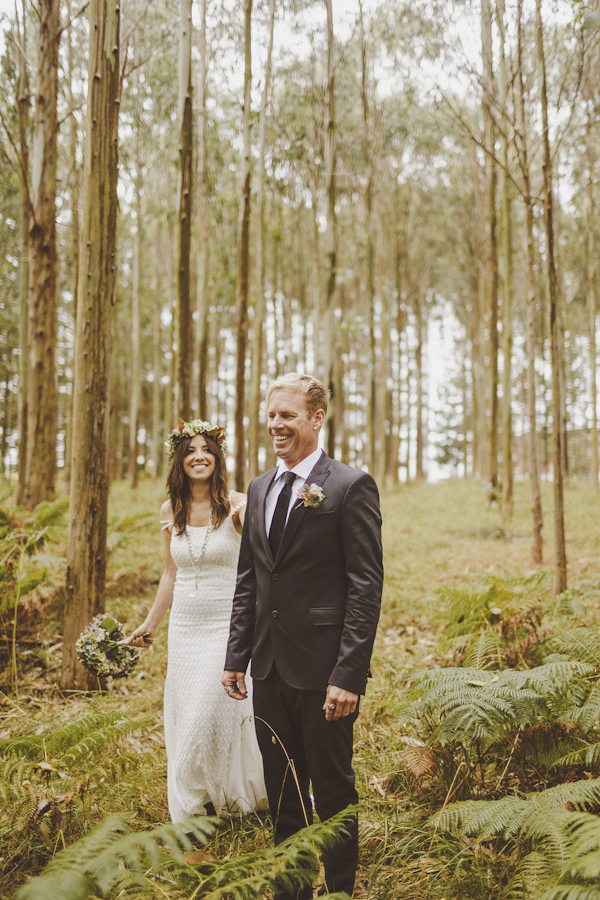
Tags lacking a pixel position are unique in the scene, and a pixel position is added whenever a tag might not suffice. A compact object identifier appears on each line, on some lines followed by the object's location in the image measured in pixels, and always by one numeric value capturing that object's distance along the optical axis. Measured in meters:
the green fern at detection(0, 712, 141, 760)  3.10
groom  2.43
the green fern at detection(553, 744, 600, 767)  2.73
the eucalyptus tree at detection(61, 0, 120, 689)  4.82
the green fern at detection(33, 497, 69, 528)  6.21
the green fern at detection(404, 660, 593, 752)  2.88
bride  3.31
